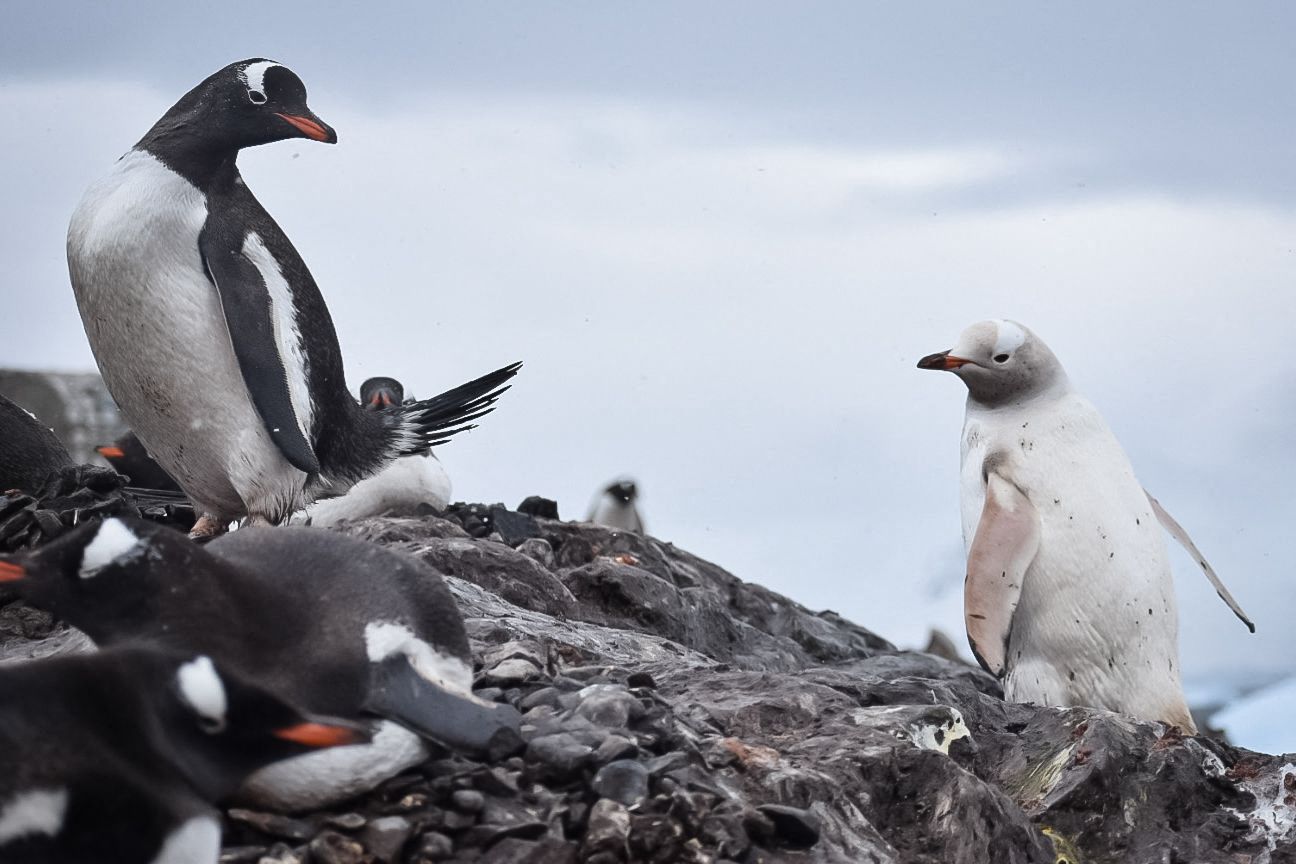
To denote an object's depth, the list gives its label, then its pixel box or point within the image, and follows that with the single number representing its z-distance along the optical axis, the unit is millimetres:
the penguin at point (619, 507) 12008
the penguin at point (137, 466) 8172
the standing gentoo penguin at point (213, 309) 5824
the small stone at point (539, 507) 7383
